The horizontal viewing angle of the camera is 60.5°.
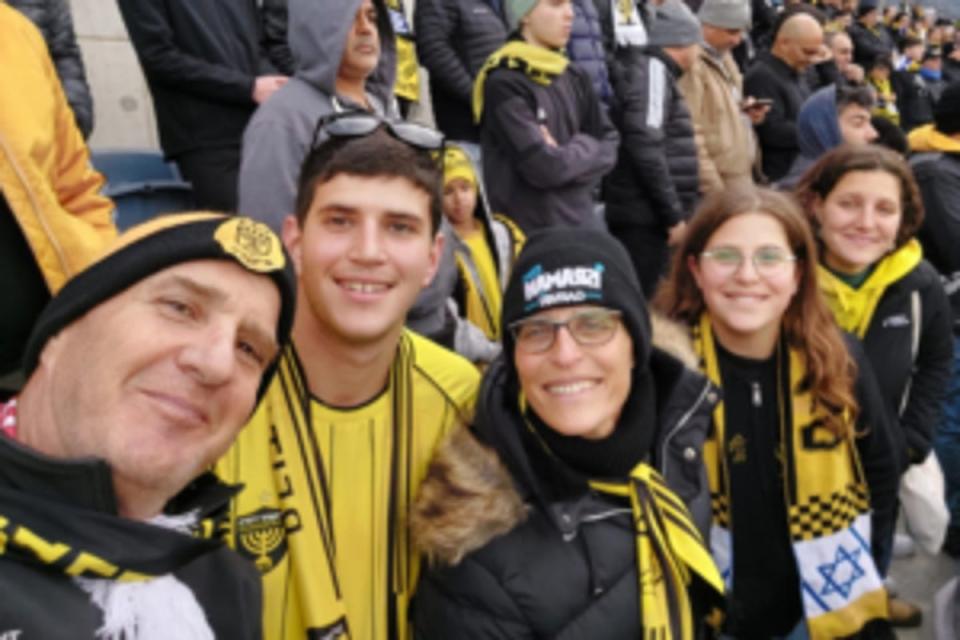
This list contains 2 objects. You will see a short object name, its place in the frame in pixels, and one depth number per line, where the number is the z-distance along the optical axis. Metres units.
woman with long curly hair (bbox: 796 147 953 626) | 3.13
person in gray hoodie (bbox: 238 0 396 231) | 2.62
